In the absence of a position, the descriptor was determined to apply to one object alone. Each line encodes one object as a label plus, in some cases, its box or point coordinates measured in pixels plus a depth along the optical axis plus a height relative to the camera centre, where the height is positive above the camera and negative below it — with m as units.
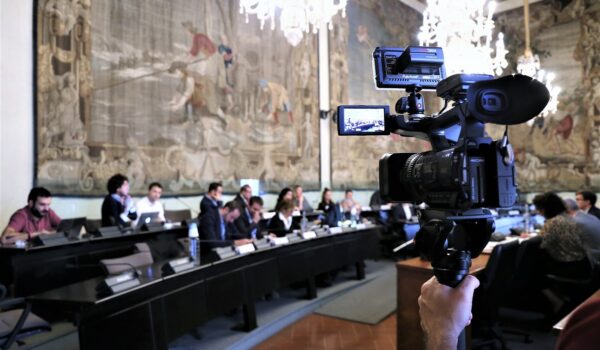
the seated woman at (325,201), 8.03 -0.37
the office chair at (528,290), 3.84 -1.02
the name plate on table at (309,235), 5.12 -0.63
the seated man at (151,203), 5.80 -0.24
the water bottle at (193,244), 3.59 -0.50
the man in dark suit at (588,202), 5.76 -0.35
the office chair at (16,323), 2.47 -0.83
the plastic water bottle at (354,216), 6.68 -0.58
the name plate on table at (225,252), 3.63 -0.59
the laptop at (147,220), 5.10 -0.41
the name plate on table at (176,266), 3.03 -0.59
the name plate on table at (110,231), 4.66 -0.50
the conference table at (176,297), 2.35 -0.79
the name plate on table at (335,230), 5.69 -0.65
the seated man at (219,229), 4.46 -0.51
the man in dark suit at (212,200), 4.75 -0.18
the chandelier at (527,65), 6.77 +1.80
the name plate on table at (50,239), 3.93 -0.48
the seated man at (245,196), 5.57 -0.18
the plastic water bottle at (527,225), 6.23 -0.71
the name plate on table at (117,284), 2.47 -0.58
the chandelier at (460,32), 5.55 +1.97
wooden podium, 3.07 -0.87
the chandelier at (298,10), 4.60 +1.86
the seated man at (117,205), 5.31 -0.23
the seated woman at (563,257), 3.64 -0.69
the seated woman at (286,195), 6.91 -0.20
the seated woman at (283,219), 5.73 -0.49
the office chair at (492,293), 3.29 -0.90
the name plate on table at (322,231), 5.44 -0.63
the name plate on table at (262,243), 4.23 -0.60
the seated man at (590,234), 3.60 -0.48
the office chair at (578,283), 3.54 -0.89
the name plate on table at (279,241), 4.52 -0.62
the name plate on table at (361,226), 6.36 -0.68
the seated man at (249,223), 5.43 -0.51
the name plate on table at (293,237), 4.82 -0.62
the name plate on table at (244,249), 3.89 -0.60
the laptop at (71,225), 4.51 -0.41
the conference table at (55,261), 3.73 -0.70
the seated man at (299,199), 8.02 -0.33
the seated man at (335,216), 6.80 -0.56
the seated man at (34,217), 4.52 -0.31
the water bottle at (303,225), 5.53 -0.56
